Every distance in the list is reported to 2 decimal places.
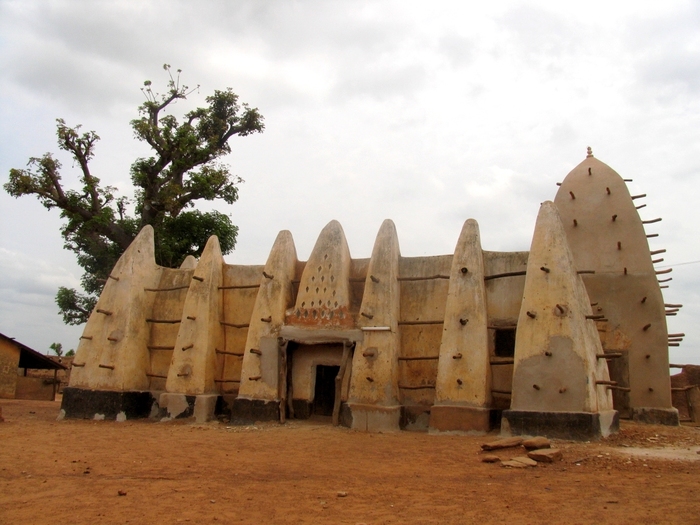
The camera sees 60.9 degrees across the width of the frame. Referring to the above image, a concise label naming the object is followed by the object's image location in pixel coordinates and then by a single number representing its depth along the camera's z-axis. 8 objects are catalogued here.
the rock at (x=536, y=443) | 8.99
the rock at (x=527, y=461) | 8.18
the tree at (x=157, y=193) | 20.84
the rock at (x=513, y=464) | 8.12
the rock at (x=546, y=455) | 8.27
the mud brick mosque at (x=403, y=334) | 11.05
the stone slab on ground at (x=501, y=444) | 9.13
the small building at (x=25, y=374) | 21.39
